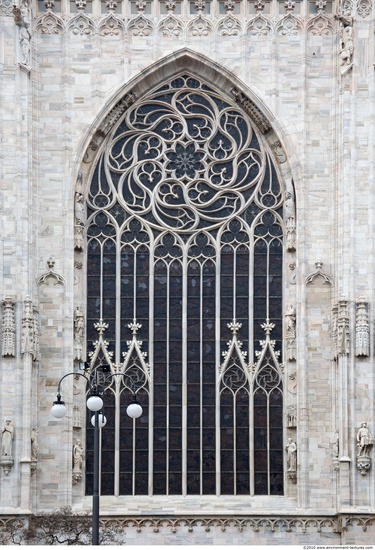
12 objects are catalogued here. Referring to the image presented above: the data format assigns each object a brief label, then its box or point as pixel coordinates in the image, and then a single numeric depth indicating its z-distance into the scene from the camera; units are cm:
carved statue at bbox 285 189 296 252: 5258
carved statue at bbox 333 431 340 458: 5050
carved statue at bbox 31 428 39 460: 5038
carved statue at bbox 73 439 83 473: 5116
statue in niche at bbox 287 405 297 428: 5152
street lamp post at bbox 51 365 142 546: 3900
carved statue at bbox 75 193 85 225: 5262
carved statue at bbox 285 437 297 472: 5119
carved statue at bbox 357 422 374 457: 4991
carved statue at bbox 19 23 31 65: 5206
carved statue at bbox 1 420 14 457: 4978
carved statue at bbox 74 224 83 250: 5238
